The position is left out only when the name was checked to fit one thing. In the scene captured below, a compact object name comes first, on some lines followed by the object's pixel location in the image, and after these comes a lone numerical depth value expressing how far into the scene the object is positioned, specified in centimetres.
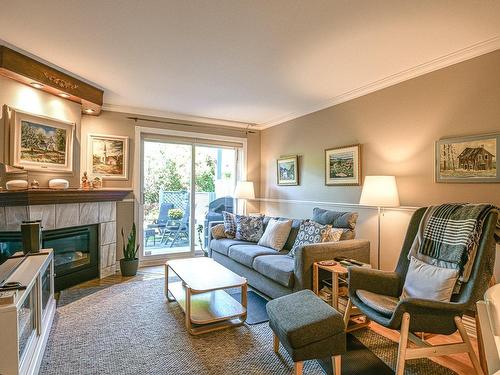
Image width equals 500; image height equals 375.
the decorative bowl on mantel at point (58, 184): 334
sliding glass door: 463
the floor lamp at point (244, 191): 492
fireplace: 339
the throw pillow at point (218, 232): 435
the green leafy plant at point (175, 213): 482
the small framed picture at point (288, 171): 454
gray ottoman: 170
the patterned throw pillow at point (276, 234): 362
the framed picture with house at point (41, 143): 301
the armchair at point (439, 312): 172
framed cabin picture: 235
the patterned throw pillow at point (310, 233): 304
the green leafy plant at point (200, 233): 507
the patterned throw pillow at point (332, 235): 301
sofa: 266
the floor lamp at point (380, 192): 280
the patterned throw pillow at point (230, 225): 426
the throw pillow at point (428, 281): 190
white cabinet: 150
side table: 249
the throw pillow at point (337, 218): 314
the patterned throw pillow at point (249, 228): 408
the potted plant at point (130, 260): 397
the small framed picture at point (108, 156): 407
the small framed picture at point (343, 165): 352
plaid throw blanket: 191
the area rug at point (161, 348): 195
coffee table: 244
